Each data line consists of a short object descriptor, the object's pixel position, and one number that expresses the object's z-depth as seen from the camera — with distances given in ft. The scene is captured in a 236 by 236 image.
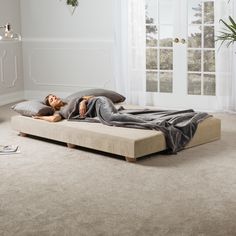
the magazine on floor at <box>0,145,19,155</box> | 17.35
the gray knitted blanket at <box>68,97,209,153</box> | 16.62
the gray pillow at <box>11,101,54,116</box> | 18.90
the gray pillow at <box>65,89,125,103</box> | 20.17
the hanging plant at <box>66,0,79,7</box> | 26.07
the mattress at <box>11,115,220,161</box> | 15.71
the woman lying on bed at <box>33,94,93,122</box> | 18.44
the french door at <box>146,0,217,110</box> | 23.31
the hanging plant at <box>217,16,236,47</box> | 22.25
